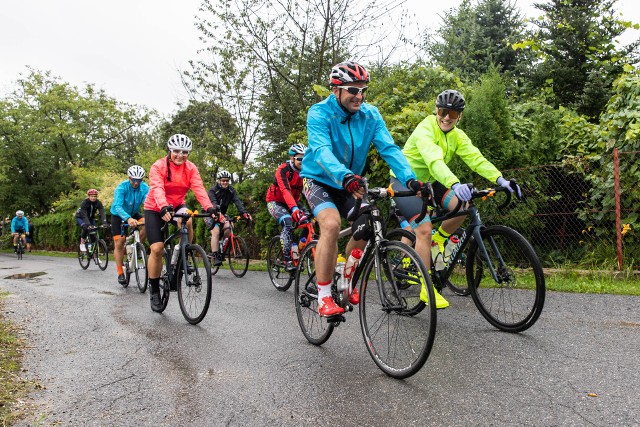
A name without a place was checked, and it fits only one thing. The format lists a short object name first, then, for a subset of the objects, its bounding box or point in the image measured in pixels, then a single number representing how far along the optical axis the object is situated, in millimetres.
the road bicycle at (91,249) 14141
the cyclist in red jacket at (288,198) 7824
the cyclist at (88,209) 13668
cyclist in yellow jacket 4930
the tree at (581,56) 13945
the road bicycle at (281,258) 7852
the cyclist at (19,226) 23330
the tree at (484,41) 19188
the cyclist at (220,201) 10367
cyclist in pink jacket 6293
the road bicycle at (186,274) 5641
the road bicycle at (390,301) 3289
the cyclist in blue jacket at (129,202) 9055
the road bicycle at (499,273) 4230
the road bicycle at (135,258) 8695
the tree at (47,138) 39875
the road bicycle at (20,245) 22250
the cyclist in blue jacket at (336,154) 3965
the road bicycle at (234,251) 10250
